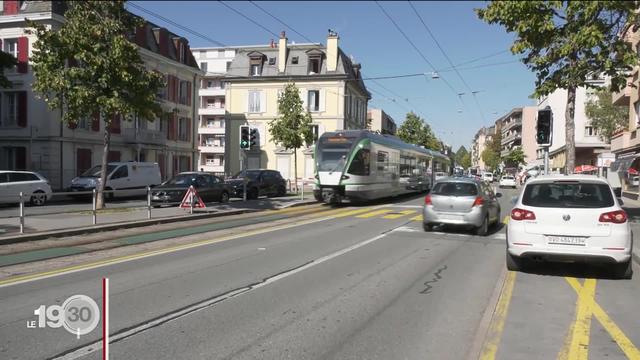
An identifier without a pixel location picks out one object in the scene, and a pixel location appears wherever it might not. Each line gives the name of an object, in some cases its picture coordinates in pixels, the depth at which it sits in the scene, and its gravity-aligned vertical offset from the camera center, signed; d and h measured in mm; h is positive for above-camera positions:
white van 25672 -897
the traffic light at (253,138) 24328 +1114
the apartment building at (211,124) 75875 +5343
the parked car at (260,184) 28891 -1159
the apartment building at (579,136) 65938 +4289
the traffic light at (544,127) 17219 +1338
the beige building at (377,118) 104719 +9265
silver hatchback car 14031 -1004
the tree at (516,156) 90938 +1988
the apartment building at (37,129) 32281 +1876
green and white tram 22953 -55
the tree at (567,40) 12969 +3346
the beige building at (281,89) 51938 +7095
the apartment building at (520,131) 111544 +8345
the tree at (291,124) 37125 +2771
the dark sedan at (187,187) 21969 -1160
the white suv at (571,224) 8219 -857
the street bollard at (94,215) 14226 -1468
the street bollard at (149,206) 16469 -1379
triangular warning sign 18414 -1309
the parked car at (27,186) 21359 -1124
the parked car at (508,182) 56812 -1476
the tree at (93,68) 17344 +2992
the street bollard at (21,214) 12377 -1286
